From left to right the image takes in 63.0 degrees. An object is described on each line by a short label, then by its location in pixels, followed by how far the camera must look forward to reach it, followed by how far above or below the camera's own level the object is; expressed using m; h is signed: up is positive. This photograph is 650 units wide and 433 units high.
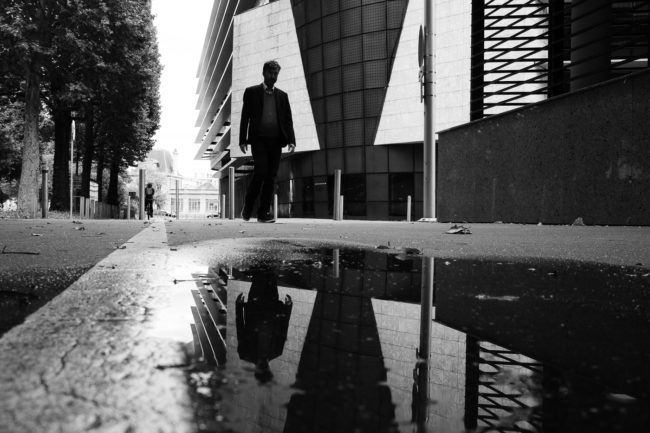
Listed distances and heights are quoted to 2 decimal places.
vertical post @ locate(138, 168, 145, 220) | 21.16 +0.87
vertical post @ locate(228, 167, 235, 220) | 19.38 +0.89
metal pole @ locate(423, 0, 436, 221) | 12.68 +2.58
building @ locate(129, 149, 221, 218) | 141.75 +5.04
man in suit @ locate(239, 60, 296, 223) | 8.91 +1.54
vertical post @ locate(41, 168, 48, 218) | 19.53 +0.58
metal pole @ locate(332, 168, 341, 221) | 18.45 +0.83
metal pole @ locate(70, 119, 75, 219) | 23.83 +3.37
